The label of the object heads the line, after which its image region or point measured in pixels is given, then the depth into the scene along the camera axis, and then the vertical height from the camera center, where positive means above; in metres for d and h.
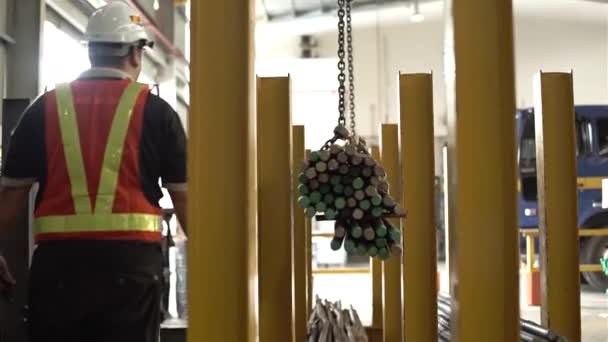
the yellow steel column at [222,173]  1.88 +0.08
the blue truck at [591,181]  9.27 +0.22
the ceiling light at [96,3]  6.75 +2.12
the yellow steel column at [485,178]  1.89 +0.06
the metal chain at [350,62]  3.12 +0.72
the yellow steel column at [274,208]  3.15 -0.04
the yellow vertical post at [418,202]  3.88 -0.02
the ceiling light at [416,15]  13.73 +3.89
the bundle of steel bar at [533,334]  3.22 -0.71
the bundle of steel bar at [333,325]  3.78 -0.78
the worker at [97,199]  2.19 +0.01
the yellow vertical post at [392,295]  4.57 -0.69
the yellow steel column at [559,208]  3.72 -0.06
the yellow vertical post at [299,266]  3.91 -0.41
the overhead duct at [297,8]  13.01 +3.93
